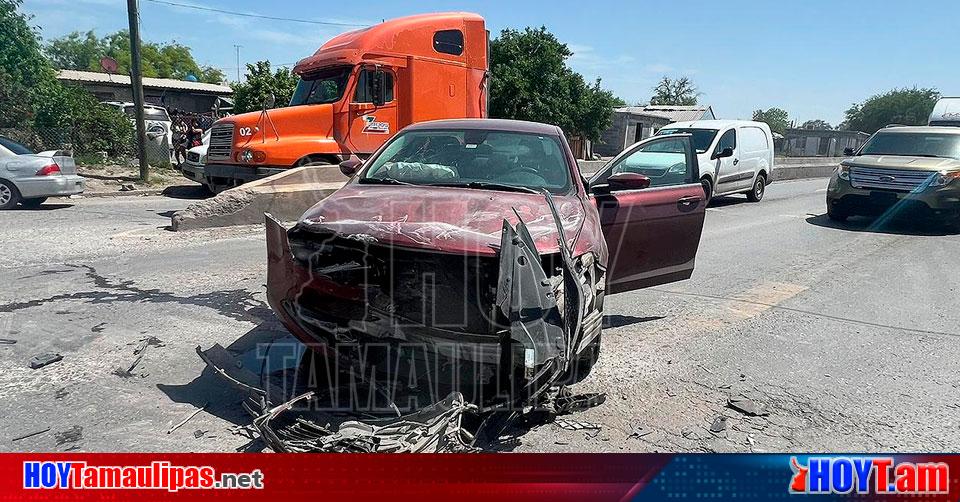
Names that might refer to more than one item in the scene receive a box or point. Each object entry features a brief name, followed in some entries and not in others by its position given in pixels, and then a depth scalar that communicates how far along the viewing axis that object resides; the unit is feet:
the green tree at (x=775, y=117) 291.95
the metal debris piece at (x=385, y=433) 9.01
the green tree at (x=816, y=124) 256.52
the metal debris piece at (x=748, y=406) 12.78
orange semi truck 36.94
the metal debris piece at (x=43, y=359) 13.65
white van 44.93
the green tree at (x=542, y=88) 101.45
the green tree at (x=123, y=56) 221.25
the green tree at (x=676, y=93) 268.97
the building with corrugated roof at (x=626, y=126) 134.92
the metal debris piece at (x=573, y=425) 11.84
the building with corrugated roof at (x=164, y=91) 113.39
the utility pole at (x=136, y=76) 48.70
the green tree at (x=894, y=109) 212.02
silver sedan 36.17
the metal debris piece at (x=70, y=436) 10.62
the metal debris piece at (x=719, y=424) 12.02
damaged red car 10.45
